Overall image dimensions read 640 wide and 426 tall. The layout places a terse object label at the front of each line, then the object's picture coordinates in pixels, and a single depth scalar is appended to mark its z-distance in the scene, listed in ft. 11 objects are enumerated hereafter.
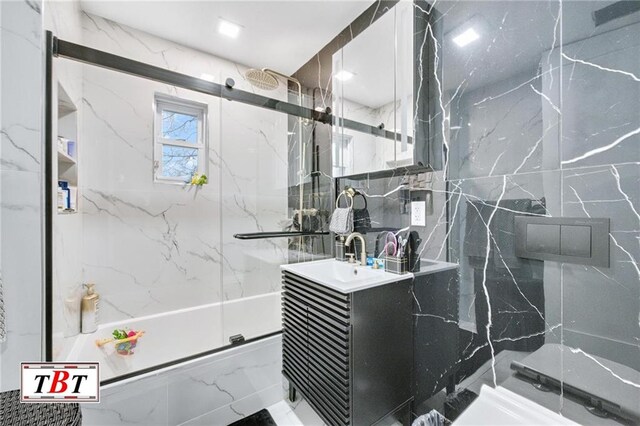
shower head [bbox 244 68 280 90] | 7.68
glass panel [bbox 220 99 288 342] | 7.15
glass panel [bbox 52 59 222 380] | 5.83
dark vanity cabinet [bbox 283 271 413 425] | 3.99
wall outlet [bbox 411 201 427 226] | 4.74
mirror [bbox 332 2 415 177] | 4.75
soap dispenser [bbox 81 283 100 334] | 5.87
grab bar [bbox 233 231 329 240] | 6.73
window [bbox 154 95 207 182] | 6.96
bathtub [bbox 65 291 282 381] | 5.38
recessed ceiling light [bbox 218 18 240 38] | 6.36
